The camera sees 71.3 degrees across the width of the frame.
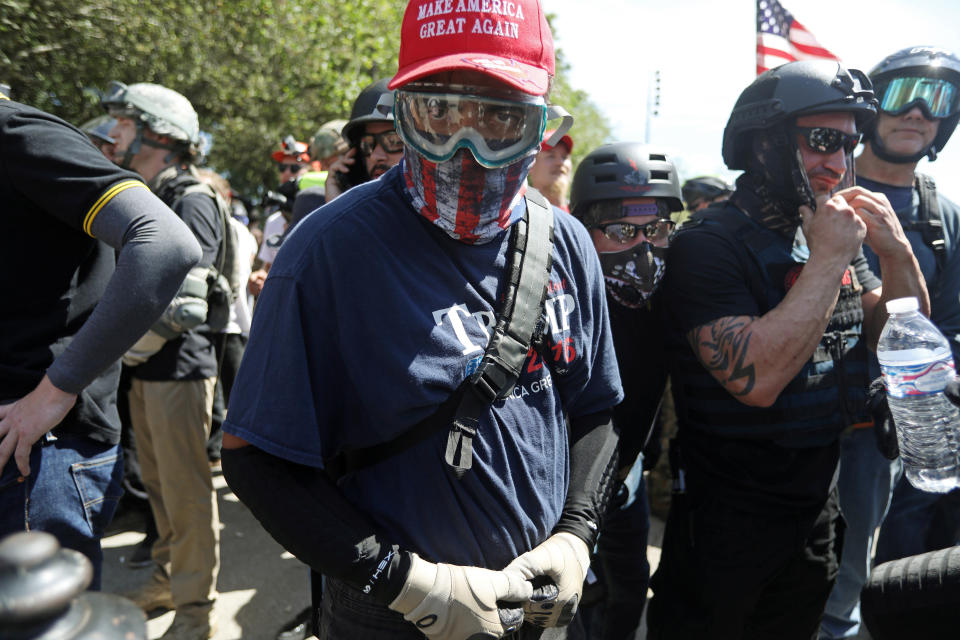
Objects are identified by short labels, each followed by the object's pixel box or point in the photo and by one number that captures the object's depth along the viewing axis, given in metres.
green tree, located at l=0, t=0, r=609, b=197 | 10.08
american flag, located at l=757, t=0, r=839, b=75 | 4.03
